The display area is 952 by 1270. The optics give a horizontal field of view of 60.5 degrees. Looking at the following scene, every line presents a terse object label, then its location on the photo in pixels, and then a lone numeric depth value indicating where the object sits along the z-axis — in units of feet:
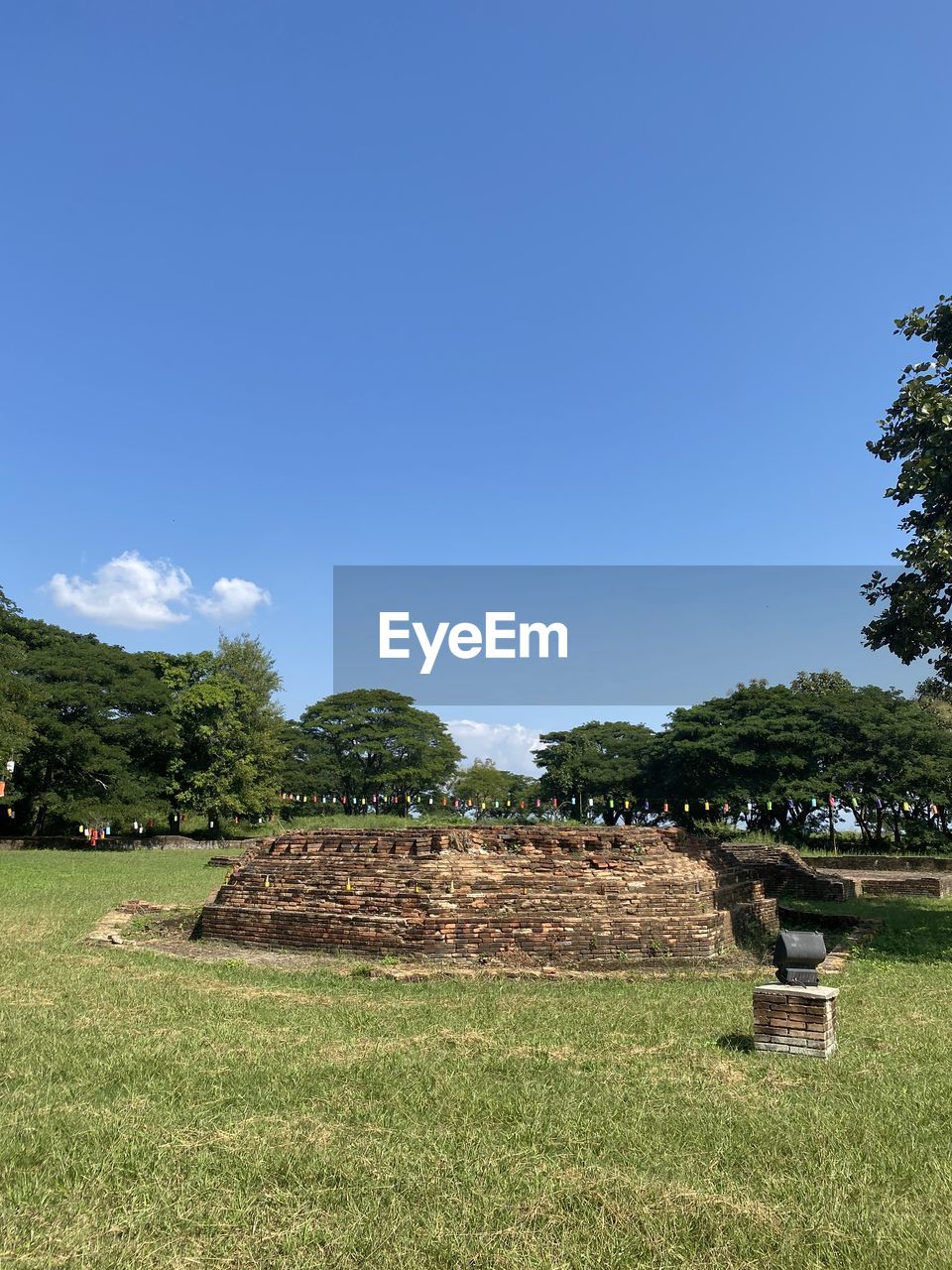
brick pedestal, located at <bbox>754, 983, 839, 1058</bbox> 18.99
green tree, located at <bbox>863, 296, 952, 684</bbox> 37.37
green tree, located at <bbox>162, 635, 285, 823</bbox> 134.82
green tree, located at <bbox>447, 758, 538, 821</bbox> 199.82
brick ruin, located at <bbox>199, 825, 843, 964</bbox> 31.35
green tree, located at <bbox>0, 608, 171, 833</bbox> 117.39
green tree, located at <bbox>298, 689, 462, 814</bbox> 175.83
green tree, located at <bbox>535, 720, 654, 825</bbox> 162.71
